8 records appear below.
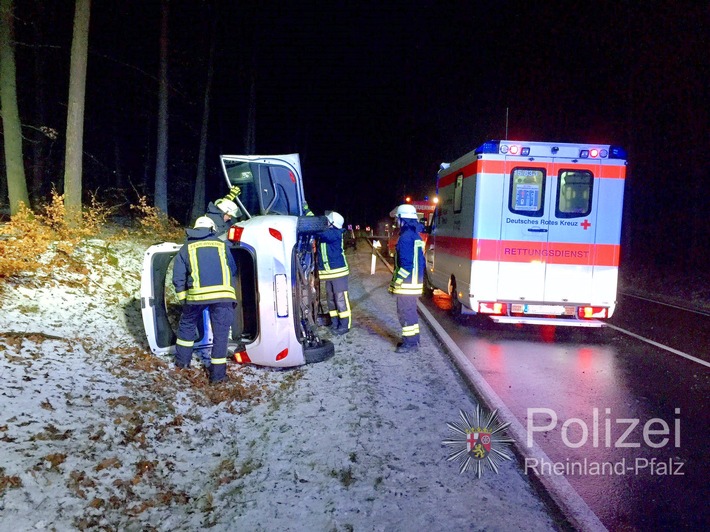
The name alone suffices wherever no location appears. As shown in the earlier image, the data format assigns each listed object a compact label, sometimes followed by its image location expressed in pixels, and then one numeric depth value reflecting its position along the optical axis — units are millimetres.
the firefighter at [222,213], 6277
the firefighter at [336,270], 8758
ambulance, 8773
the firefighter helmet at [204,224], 5750
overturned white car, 5930
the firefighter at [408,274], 7570
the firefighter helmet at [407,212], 7695
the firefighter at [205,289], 5613
